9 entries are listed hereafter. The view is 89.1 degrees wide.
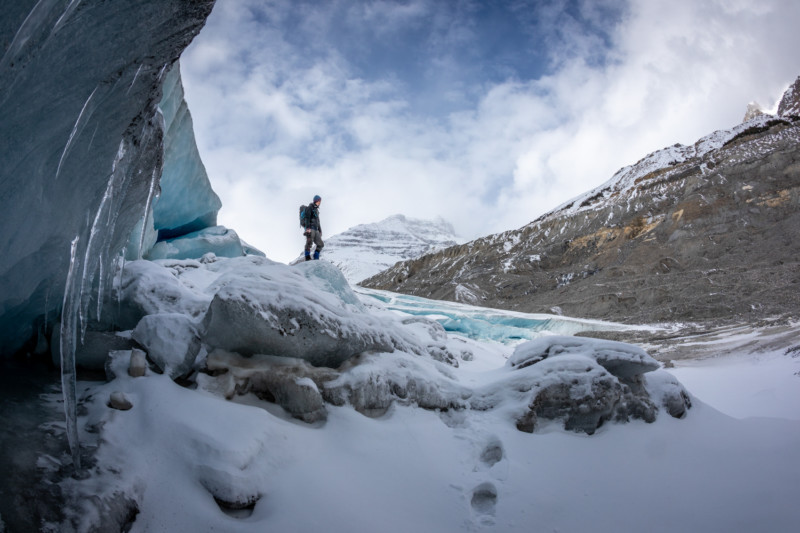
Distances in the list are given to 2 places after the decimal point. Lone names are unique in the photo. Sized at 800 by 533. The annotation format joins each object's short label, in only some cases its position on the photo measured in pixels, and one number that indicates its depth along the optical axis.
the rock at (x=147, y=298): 4.34
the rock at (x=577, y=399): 3.94
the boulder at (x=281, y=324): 3.58
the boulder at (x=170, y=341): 3.28
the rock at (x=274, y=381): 3.38
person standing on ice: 9.20
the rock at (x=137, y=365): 3.14
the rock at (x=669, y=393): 4.42
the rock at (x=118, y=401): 2.80
